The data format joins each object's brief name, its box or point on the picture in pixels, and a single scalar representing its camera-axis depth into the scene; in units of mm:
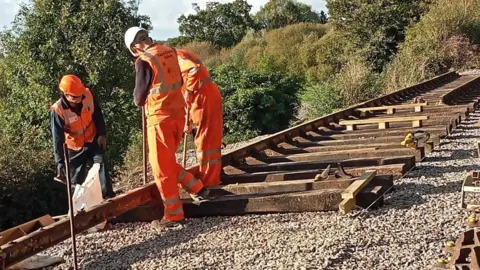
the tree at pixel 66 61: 16953
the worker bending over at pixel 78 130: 5742
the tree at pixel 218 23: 61062
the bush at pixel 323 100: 19391
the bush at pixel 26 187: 10328
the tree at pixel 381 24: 32688
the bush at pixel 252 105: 23562
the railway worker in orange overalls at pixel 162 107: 5016
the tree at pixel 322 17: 72444
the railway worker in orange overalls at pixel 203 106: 5816
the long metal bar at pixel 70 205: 3947
